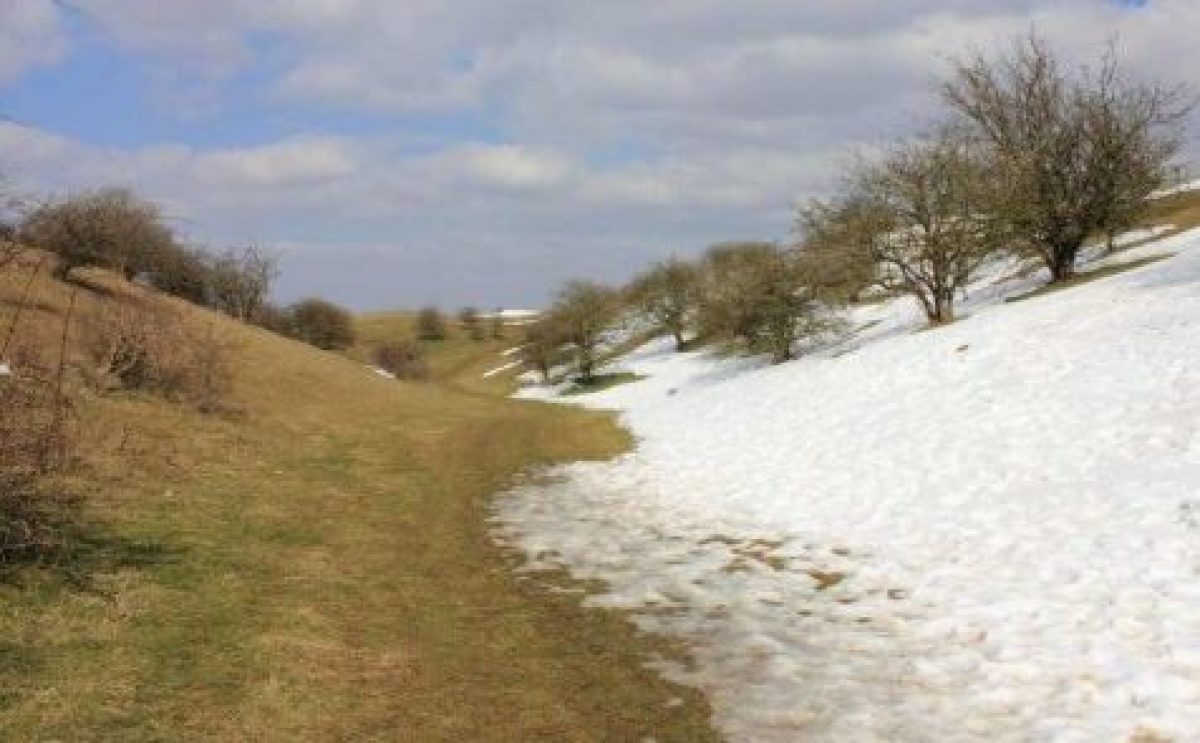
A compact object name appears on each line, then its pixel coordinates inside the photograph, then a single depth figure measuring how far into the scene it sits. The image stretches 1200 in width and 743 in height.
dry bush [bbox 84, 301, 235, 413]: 24.91
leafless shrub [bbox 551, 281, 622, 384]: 85.69
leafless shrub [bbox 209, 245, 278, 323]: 68.06
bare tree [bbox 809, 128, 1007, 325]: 34.56
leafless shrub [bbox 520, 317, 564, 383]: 88.75
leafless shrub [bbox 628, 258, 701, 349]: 82.25
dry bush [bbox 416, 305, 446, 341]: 150.06
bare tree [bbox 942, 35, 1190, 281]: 33.59
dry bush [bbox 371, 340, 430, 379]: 90.06
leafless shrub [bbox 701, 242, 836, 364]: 45.47
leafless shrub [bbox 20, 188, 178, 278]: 30.97
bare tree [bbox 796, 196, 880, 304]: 37.25
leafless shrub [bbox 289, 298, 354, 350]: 92.50
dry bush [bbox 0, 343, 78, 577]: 11.10
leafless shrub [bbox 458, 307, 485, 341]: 149.25
